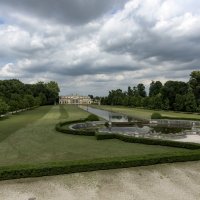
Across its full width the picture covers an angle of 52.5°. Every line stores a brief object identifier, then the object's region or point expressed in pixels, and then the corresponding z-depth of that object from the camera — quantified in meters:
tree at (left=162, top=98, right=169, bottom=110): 50.38
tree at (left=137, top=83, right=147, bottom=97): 87.63
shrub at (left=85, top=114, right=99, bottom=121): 26.23
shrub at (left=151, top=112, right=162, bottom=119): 29.16
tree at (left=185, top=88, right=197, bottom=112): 44.04
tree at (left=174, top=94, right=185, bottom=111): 46.07
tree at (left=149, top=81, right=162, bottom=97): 70.05
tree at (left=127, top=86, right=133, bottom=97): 92.96
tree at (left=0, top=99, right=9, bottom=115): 30.06
